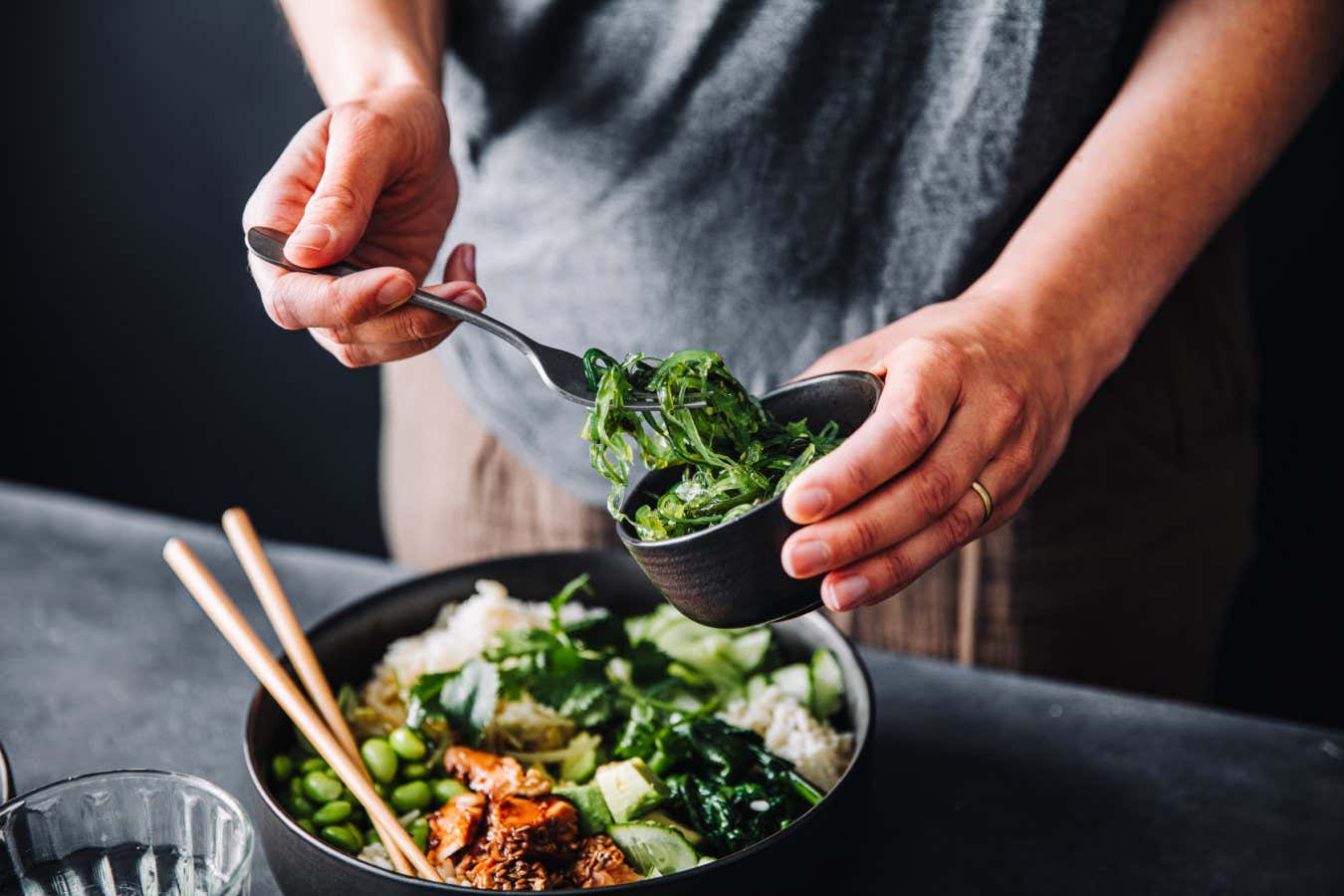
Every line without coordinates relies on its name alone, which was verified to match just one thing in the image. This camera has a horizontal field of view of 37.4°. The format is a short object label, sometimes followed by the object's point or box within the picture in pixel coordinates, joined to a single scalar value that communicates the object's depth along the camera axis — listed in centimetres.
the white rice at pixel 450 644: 80
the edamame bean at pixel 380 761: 75
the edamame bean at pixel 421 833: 72
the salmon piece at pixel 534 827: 68
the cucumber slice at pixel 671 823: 71
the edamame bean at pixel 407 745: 75
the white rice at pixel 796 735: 74
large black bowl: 65
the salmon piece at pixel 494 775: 72
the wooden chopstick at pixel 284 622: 76
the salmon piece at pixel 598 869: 68
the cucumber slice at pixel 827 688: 78
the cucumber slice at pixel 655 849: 69
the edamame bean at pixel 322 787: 73
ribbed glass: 67
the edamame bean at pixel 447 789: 74
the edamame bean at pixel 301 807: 73
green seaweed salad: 67
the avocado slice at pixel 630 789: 71
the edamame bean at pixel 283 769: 75
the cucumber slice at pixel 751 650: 81
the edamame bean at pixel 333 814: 72
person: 70
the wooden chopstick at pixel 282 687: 70
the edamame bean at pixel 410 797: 74
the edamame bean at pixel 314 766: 75
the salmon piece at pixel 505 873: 67
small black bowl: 63
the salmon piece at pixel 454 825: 70
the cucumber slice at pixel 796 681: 78
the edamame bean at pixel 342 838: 71
